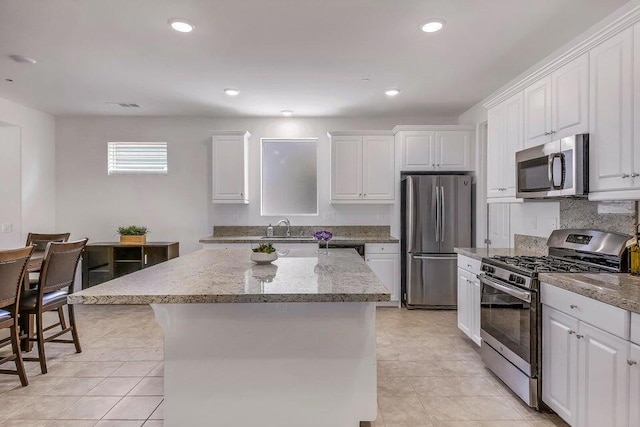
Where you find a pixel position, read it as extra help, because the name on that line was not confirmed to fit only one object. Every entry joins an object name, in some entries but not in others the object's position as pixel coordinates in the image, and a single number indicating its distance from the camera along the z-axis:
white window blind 5.27
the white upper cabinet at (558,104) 2.29
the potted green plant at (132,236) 4.84
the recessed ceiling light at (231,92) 4.02
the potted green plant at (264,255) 2.48
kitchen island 1.91
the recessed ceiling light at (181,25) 2.51
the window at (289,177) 5.32
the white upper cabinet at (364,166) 4.91
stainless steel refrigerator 4.50
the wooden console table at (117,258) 4.78
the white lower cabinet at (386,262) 4.70
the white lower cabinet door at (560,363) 1.94
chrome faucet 5.16
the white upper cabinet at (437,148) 4.65
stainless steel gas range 2.22
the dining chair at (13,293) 2.40
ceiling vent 4.53
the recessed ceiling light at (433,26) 2.54
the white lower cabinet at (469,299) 3.16
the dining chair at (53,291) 2.80
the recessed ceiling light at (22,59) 3.13
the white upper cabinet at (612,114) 1.95
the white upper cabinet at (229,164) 4.93
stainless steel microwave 2.26
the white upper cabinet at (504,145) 3.04
